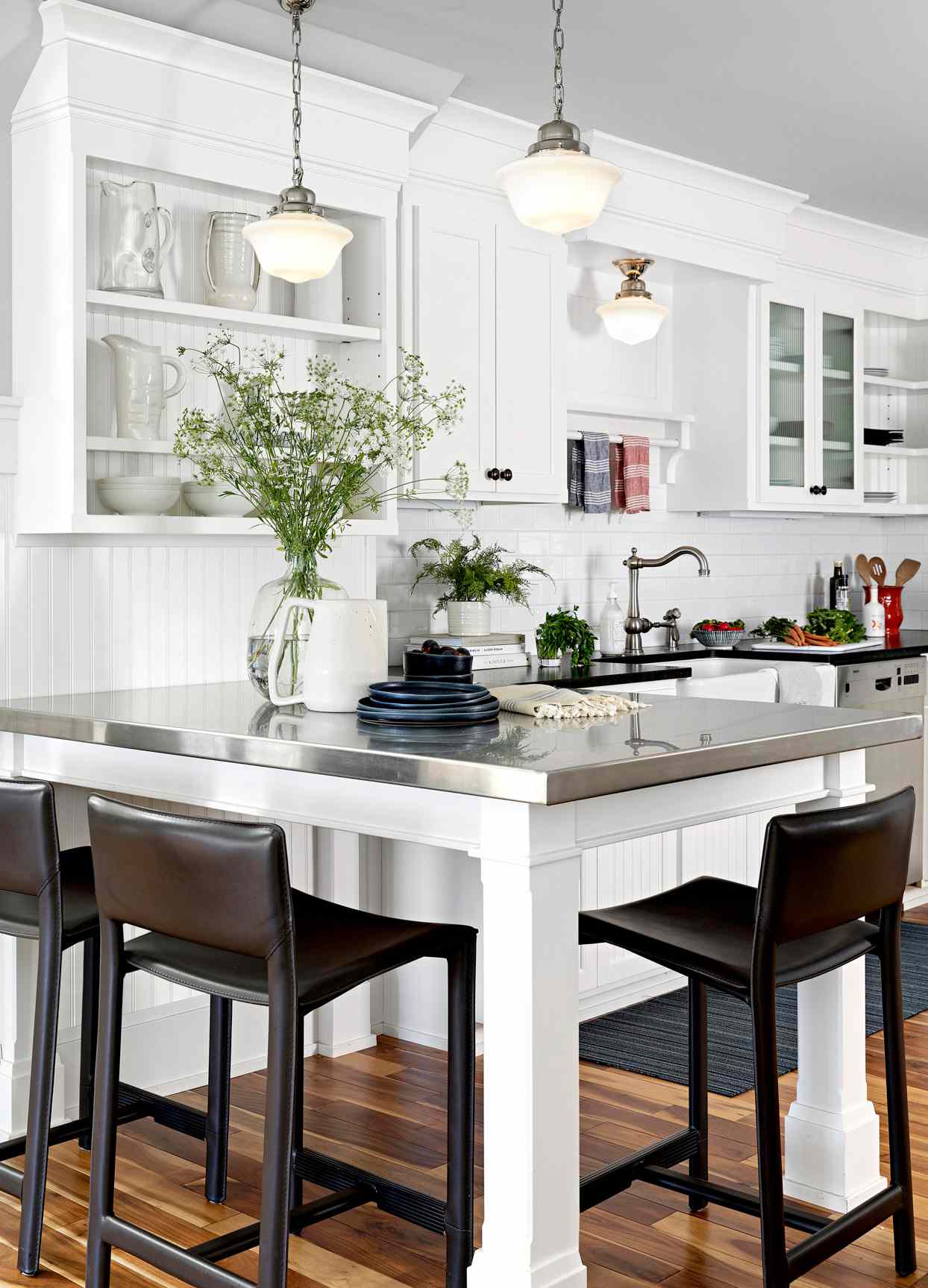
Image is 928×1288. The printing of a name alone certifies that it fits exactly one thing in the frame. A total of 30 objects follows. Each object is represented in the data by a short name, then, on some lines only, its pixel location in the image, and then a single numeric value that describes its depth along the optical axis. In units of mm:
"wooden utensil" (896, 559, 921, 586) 6277
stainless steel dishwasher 5027
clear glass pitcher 3203
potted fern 4430
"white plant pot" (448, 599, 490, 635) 4422
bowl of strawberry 5406
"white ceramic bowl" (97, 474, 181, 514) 3201
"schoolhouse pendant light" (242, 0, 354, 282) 2908
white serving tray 5075
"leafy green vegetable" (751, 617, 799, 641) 5492
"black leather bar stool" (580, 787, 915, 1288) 2133
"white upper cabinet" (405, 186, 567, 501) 4125
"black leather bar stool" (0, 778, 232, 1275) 2488
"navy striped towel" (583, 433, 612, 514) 4957
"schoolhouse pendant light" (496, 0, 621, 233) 2701
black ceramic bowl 2688
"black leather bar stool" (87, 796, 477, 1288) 2020
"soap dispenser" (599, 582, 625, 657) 5023
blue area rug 3600
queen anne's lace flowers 2898
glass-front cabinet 5461
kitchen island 2094
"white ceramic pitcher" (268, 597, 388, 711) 2688
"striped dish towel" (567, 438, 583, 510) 4953
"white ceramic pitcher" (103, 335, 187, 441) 3217
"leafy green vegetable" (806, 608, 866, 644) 5602
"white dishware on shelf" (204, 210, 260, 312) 3387
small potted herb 4527
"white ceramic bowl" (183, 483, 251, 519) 3348
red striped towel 5145
